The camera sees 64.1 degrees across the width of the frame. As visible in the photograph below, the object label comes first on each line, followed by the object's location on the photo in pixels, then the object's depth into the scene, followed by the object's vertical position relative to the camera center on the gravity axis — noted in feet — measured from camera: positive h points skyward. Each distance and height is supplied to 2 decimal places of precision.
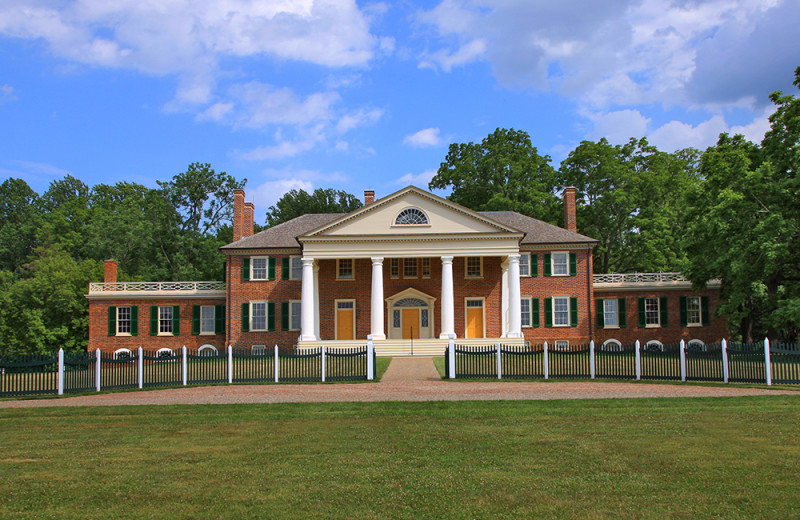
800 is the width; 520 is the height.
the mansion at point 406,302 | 122.62 -0.52
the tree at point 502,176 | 166.30 +34.06
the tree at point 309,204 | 233.14 +36.07
